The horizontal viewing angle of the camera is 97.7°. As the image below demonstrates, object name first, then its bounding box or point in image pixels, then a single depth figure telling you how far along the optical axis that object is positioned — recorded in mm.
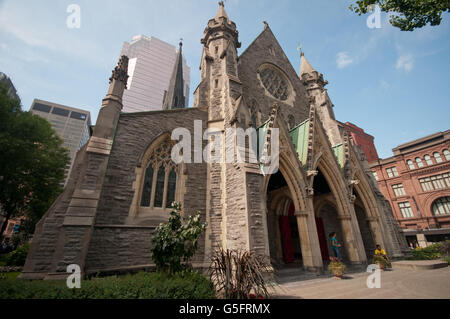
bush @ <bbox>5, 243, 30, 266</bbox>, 12719
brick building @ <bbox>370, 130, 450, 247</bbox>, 28453
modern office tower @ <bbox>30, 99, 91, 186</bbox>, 90688
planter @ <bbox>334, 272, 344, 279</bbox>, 7344
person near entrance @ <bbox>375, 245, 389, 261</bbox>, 9578
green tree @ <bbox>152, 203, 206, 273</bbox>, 4911
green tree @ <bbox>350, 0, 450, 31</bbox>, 6797
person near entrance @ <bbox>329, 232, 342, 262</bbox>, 8935
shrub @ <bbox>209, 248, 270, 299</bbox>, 4195
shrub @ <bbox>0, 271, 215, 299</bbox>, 3410
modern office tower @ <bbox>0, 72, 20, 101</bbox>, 49150
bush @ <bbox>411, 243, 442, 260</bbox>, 11875
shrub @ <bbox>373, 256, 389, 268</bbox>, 9086
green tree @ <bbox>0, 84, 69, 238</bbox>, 13000
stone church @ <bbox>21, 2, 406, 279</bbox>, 6988
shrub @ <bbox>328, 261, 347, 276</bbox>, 7339
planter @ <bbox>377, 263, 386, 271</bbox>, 9091
